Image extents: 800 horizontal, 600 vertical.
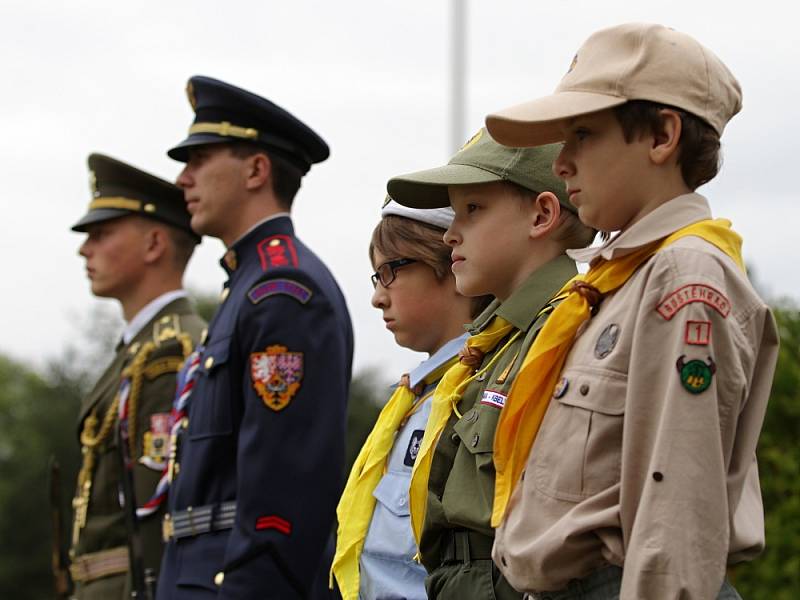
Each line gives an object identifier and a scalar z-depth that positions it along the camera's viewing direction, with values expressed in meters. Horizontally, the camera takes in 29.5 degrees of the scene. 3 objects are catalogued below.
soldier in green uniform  6.43
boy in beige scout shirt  2.70
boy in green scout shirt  3.51
